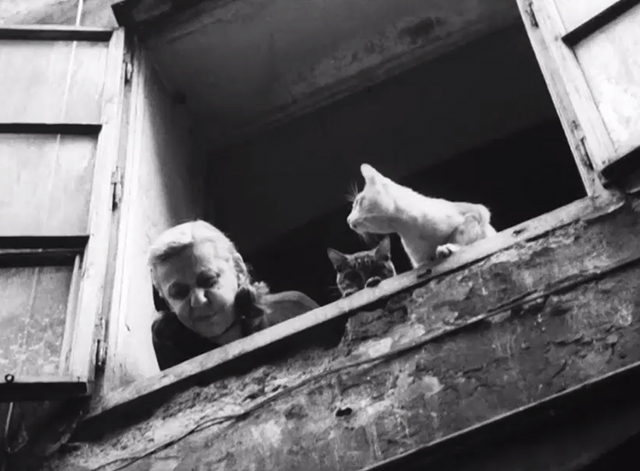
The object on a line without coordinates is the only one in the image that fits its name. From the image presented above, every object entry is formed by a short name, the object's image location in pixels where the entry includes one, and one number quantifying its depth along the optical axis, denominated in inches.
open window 183.8
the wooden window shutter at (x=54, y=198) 133.3
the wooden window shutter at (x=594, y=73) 124.7
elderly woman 139.3
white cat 135.8
